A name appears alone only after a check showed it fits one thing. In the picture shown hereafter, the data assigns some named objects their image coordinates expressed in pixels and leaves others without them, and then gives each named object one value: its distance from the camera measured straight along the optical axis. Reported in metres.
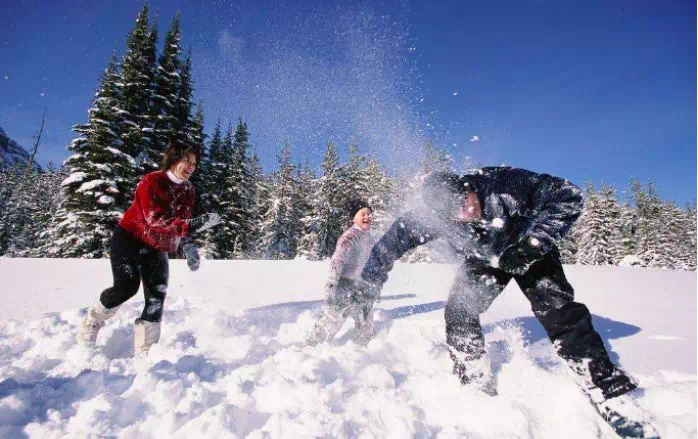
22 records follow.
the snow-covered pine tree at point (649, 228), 38.50
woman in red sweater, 2.92
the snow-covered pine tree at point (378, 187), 31.23
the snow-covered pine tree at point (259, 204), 29.72
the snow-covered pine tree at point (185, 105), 21.02
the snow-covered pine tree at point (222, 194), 25.09
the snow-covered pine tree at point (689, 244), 41.05
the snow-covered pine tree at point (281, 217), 32.28
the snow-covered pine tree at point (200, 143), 22.59
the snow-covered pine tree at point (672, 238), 38.72
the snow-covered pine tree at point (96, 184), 16.14
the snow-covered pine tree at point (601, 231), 37.50
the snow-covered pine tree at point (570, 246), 41.12
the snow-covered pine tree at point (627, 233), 40.31
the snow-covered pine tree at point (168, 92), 19.59
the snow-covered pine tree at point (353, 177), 33.41
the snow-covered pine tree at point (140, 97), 18.25
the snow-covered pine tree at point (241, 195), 26.53
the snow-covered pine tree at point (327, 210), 32.16
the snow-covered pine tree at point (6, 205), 38.97
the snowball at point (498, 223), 2.55
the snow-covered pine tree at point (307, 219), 32.28
